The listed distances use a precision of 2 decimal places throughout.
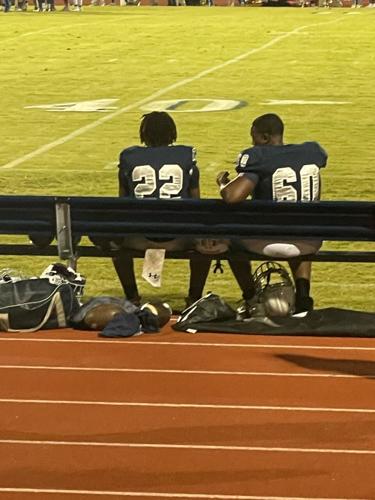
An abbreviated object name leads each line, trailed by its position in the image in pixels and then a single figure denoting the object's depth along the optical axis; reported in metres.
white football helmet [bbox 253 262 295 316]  9.47
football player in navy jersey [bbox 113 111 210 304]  9.88
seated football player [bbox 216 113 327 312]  9.55
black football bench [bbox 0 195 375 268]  9.58
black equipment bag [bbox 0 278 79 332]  9.24
